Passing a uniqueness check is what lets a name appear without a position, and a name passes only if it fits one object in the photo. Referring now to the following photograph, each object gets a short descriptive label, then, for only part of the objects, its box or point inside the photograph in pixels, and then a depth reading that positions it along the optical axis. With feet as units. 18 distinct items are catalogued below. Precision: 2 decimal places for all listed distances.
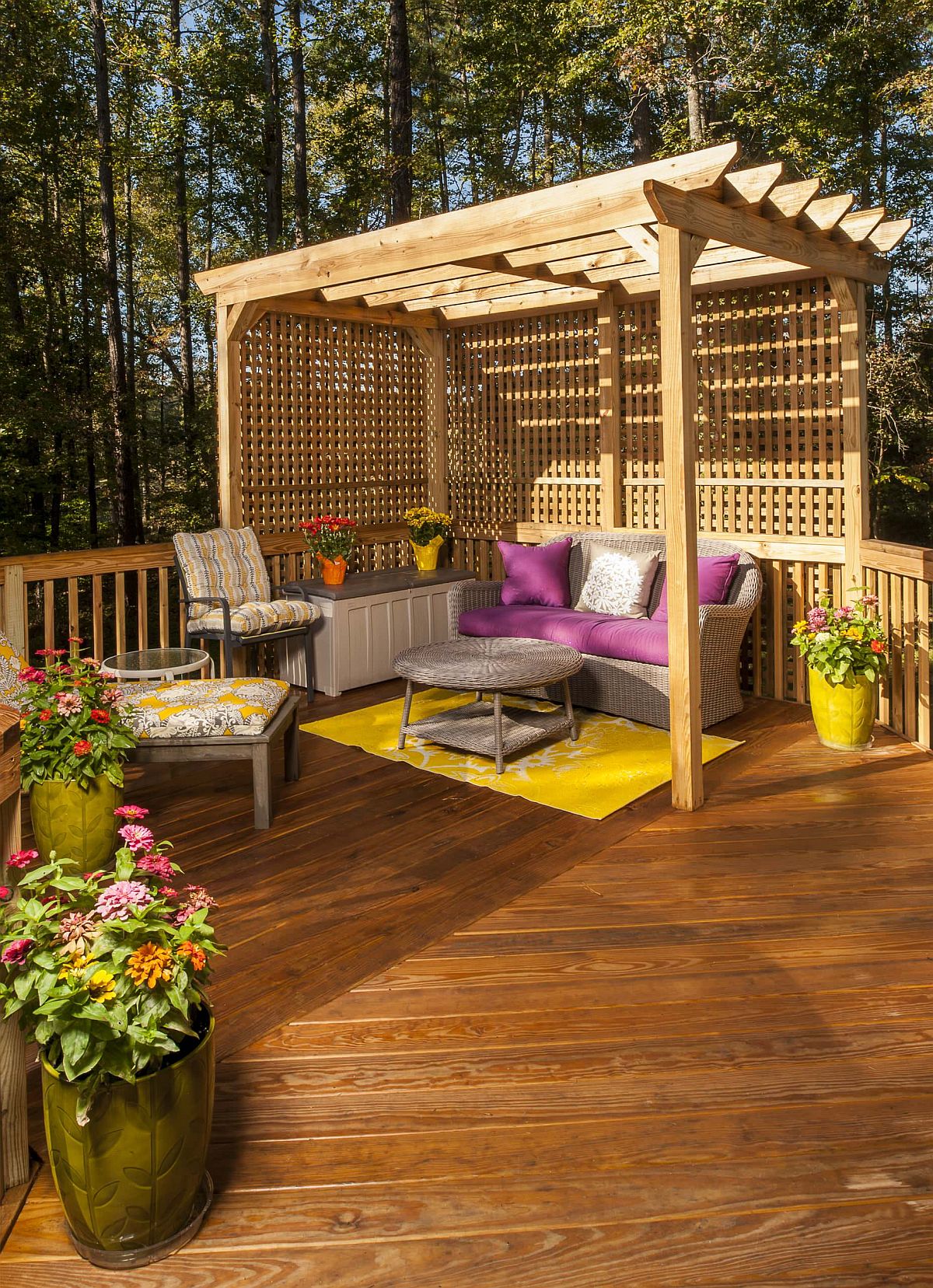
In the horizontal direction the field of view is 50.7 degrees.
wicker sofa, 16.80
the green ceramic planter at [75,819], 10.90
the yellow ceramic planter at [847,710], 15.17
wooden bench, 12.62
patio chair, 18.21
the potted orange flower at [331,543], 21.07
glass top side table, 14.79
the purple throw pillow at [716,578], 17.47
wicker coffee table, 14.83
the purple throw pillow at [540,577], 19.79
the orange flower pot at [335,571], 21.03
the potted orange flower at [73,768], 10.90
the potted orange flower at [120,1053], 5.42
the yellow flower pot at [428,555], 22.97
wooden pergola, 12.66
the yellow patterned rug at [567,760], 13.88
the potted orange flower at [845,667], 15.08
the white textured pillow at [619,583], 18.57
